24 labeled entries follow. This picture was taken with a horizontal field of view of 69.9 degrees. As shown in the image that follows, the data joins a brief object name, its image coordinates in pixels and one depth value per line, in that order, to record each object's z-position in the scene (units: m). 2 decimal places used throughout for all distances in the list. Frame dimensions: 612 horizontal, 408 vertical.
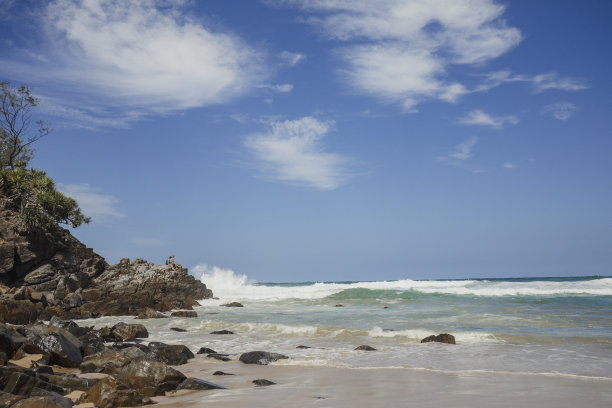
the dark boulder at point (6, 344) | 9.02
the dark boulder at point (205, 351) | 11.59
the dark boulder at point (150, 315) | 21.14
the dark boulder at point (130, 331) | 14.13
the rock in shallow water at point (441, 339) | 12.66
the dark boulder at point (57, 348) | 9.17
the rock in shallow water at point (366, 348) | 11.75
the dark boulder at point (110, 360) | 8.66
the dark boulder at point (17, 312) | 17.61
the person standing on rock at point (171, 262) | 31.74
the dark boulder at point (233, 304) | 29.04
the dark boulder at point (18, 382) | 5.84
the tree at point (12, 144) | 33.66
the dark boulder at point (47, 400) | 5.11
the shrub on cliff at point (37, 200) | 28.85
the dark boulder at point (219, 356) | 10.74
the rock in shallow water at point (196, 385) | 7.24
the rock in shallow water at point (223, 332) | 15.94
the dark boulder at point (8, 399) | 5.14
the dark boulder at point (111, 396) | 5.97
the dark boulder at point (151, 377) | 7.01
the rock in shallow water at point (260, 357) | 10.22
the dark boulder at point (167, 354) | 10.13
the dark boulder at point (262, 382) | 7.70
